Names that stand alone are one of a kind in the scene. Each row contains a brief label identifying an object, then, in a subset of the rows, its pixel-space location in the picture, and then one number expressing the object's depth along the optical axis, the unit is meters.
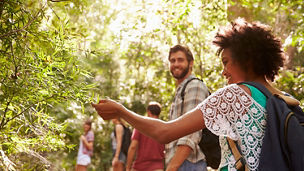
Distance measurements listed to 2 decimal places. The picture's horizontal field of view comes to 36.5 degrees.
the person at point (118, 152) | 9.30
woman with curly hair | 2.56
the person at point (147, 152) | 7.42
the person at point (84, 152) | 10.66
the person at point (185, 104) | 4.35
